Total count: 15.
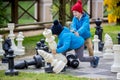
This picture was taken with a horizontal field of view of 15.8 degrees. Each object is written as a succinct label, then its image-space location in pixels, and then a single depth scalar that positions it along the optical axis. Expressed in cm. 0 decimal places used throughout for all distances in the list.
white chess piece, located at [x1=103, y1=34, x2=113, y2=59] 1118
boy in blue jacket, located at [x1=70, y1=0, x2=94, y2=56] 973
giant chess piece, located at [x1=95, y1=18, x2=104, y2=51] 1269
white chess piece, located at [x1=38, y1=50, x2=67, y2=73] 888
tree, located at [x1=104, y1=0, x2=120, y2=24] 1557
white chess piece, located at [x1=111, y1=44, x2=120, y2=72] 891
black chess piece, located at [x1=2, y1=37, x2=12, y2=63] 1037
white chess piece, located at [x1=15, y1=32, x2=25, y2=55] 1191
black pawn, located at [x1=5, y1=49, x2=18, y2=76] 858
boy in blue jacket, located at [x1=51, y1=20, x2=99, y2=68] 911
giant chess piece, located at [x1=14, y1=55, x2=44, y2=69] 946
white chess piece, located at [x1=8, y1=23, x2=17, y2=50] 1194
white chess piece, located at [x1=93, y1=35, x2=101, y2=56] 1167
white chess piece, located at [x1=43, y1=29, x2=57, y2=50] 887
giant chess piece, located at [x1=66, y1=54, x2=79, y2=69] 955
